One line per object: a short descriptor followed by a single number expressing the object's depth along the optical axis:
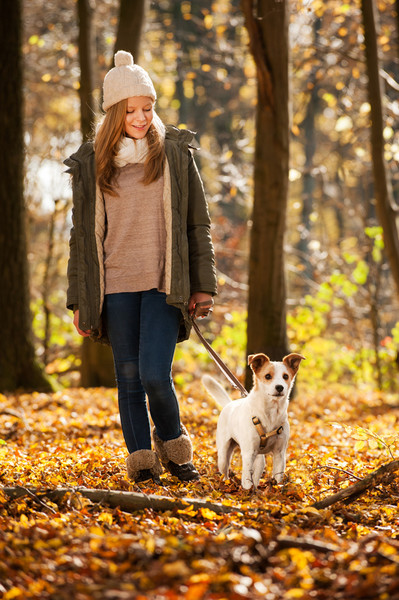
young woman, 8.29
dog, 8.77
